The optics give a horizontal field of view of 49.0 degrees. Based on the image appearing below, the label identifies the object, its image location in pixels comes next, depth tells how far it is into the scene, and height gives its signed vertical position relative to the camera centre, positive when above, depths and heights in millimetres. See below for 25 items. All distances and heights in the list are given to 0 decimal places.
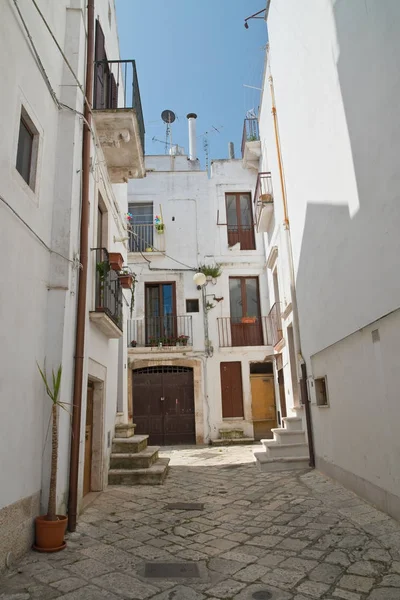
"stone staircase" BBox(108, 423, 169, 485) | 7539 -829
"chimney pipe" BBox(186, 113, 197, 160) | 17875 +11386
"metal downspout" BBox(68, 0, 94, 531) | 5160 +1626
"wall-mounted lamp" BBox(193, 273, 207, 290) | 14797 +4415
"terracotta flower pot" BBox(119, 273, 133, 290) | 8258 +2486
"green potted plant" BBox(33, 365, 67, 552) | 4336 -995
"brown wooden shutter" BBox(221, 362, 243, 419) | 14508 +743
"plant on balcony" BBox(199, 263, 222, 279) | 15336 +4825
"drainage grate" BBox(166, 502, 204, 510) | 6027 -1244
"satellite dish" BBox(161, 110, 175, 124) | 19484 +12866
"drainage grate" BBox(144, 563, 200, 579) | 3773 -1329
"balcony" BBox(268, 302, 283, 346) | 12781 +2559
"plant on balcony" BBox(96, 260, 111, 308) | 6719 +2115
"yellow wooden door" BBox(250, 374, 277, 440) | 14617 +213
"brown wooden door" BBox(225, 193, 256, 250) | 16078 +6897
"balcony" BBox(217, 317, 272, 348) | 15016 +2663
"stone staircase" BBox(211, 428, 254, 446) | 13859 -807
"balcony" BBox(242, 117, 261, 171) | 14773 +8857
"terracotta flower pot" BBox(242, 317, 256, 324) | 15062 +3075
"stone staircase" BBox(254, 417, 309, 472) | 8562 -811
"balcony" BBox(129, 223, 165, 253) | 15711 +6154
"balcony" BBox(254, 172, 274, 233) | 12359 +5812
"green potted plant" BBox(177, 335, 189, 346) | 14805 +2425
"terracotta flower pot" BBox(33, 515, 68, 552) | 4324 -1126
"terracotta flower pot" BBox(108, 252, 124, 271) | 7539 +2621
